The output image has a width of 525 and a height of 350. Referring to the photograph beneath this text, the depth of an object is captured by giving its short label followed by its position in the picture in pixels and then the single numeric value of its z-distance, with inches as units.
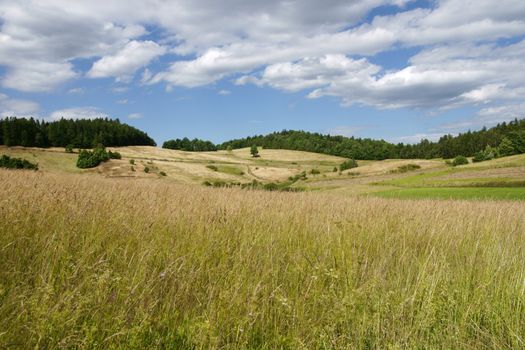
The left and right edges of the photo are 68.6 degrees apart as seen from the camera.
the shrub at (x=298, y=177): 3368.6
